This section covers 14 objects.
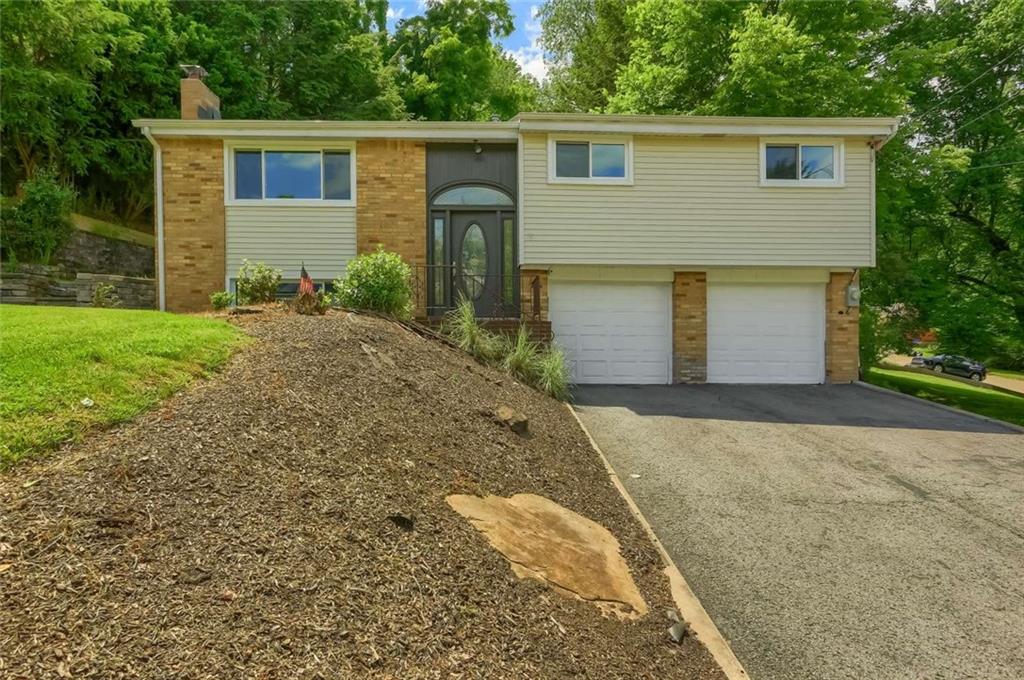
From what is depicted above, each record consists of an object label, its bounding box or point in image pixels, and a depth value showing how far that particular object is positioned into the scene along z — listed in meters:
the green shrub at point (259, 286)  9.39
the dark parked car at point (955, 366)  27.55
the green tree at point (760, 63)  15.07
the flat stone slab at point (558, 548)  3.39
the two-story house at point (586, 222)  11.80
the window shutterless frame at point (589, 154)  11.77
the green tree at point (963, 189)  18.11
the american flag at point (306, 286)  7.84
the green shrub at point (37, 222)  12.58
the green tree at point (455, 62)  23.62
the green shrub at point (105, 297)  11.11
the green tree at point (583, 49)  24.52
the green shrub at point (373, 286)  9.06
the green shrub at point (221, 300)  9.95
